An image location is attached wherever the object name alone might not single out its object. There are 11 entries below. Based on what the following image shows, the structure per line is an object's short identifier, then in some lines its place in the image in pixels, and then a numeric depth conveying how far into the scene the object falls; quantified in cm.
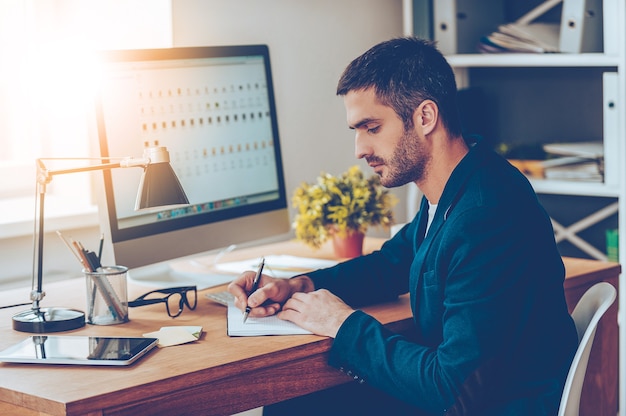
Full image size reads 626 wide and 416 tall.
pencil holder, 171
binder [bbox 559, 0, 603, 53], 267
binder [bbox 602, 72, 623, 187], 255
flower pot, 225
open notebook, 162
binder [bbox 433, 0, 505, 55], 291
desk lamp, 166
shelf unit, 255
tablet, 145
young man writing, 145
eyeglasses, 180
